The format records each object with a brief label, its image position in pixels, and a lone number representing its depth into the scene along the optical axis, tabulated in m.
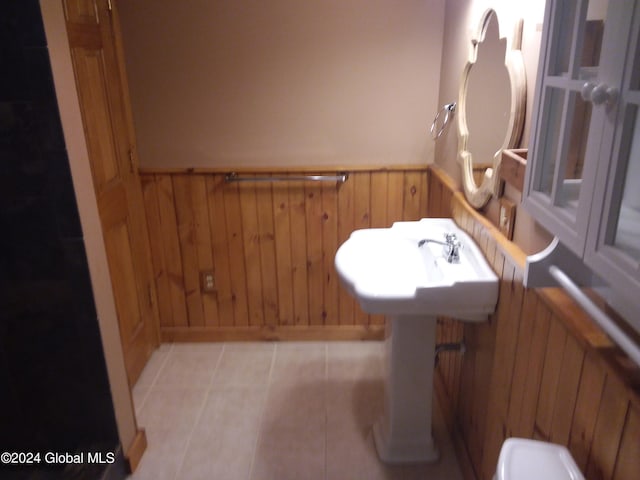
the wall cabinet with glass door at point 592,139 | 0.74
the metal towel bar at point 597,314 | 0.78
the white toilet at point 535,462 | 0.97
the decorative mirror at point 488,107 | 1.43
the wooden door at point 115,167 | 1.99
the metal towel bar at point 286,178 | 2.53
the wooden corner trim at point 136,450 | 1.93
